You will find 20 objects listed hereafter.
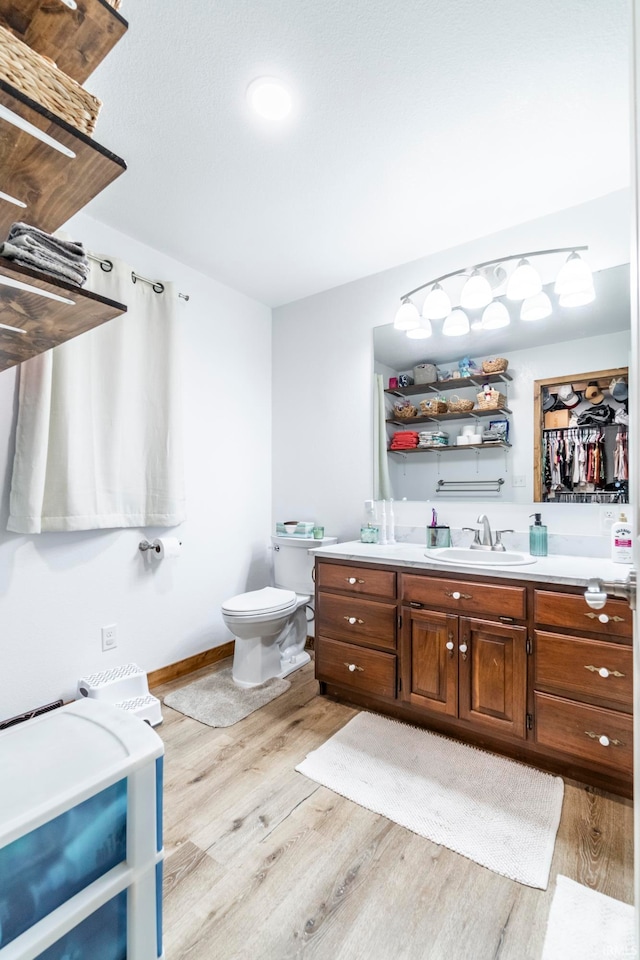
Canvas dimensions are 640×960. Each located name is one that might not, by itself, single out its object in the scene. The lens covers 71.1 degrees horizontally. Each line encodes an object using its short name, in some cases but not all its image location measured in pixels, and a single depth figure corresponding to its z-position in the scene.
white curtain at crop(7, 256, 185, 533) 2.00
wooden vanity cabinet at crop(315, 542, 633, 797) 1.62
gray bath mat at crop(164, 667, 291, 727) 2.21
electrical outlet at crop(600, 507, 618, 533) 2.05
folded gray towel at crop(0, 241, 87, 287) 0.94
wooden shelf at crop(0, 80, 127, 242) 0.82
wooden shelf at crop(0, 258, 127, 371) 0.98
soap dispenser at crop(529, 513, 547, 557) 2.13
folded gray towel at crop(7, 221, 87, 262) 0.98
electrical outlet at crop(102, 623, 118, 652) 2.33
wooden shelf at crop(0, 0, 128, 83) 0.84
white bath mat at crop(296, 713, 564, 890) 1.41
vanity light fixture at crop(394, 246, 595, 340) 2.11
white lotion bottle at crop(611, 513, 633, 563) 1.86
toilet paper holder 2.50
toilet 2.45
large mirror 2.11
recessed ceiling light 1.55
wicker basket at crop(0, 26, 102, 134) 0.76
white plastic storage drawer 0.68
